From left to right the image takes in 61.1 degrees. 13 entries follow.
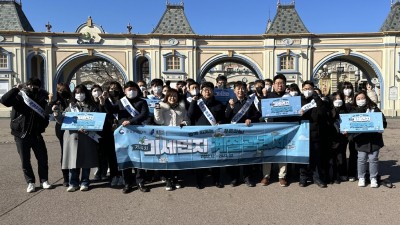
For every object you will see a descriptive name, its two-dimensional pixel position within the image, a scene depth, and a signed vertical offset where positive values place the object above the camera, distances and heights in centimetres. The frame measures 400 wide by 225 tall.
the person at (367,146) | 621 -72
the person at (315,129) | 631 -41
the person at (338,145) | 659 -74
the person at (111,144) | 644 -67
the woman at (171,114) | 621 -10
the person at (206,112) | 622 -6
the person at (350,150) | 672 -87
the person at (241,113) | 636 -9
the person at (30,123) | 587 -24
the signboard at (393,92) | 2627 +114
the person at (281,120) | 641 -24
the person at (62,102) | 634 +14
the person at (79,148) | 607 -69
